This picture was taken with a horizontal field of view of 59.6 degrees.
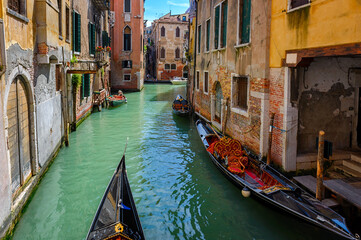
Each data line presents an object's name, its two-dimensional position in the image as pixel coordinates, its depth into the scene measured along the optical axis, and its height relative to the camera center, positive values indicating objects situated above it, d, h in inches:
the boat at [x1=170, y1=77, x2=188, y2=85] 1486.0 +14.0
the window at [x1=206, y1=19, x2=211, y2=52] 483.7 +83.1
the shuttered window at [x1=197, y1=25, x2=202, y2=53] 544.7 +81.3
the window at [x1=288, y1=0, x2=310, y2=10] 225.6 +59.9
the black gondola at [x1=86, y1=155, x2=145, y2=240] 149.6 -68.9
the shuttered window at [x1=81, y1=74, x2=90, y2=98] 530.0 -4.0
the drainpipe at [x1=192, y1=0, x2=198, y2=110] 588.1 +59.3
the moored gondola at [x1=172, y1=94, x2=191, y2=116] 599.3 -45.3
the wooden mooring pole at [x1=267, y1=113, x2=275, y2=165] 268.2 -44.3
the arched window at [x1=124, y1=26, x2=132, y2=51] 1120.8 +161.3
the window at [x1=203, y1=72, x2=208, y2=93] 519.3 +1.1
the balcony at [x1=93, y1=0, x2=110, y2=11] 616.7 +160.0
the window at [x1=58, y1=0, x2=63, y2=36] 353.9 +71.3
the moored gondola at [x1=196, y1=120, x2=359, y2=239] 175.1 -72.7
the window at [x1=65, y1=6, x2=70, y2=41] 403.5 +77.0
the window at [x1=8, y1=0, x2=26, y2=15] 213.9 +53.1
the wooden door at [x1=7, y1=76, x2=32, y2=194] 198.8 -33.9
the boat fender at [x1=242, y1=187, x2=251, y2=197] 221.5 -75.3
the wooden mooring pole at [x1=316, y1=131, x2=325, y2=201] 198.7 -52.6
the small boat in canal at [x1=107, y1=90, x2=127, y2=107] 735.1 -38.6
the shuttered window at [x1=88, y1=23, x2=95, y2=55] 583.0 +85.8
